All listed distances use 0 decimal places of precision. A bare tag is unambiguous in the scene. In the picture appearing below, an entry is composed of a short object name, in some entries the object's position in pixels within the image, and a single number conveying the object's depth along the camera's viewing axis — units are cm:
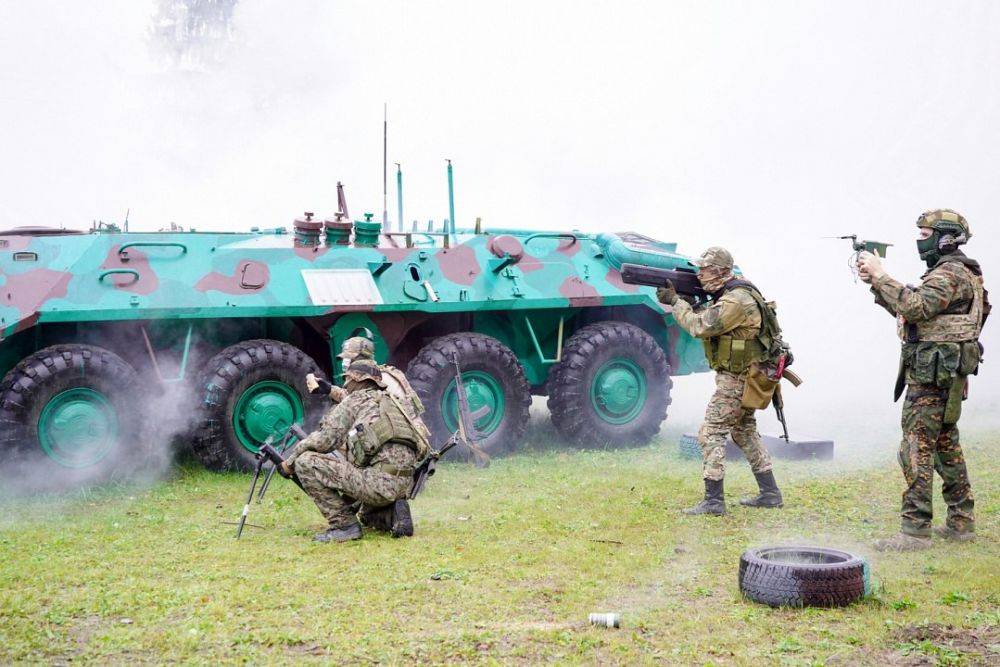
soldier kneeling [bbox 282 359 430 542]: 793
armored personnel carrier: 998
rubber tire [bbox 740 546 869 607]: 602
